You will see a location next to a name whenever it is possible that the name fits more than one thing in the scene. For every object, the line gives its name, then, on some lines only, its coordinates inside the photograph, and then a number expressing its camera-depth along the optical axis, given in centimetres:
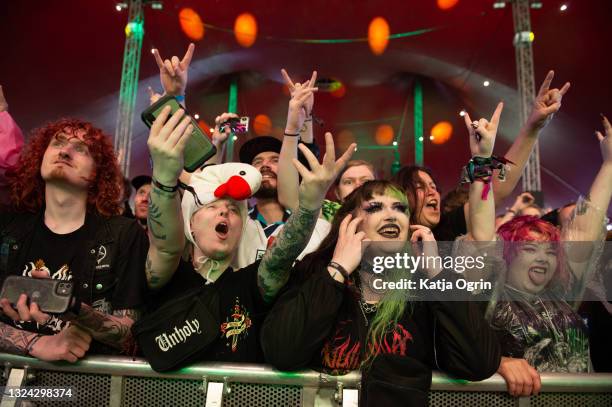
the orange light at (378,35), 809
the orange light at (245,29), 794
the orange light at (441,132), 917
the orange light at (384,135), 958
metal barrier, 140
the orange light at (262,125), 921
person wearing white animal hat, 151
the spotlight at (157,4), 689
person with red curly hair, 158
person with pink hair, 169
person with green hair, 138
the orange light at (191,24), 769
